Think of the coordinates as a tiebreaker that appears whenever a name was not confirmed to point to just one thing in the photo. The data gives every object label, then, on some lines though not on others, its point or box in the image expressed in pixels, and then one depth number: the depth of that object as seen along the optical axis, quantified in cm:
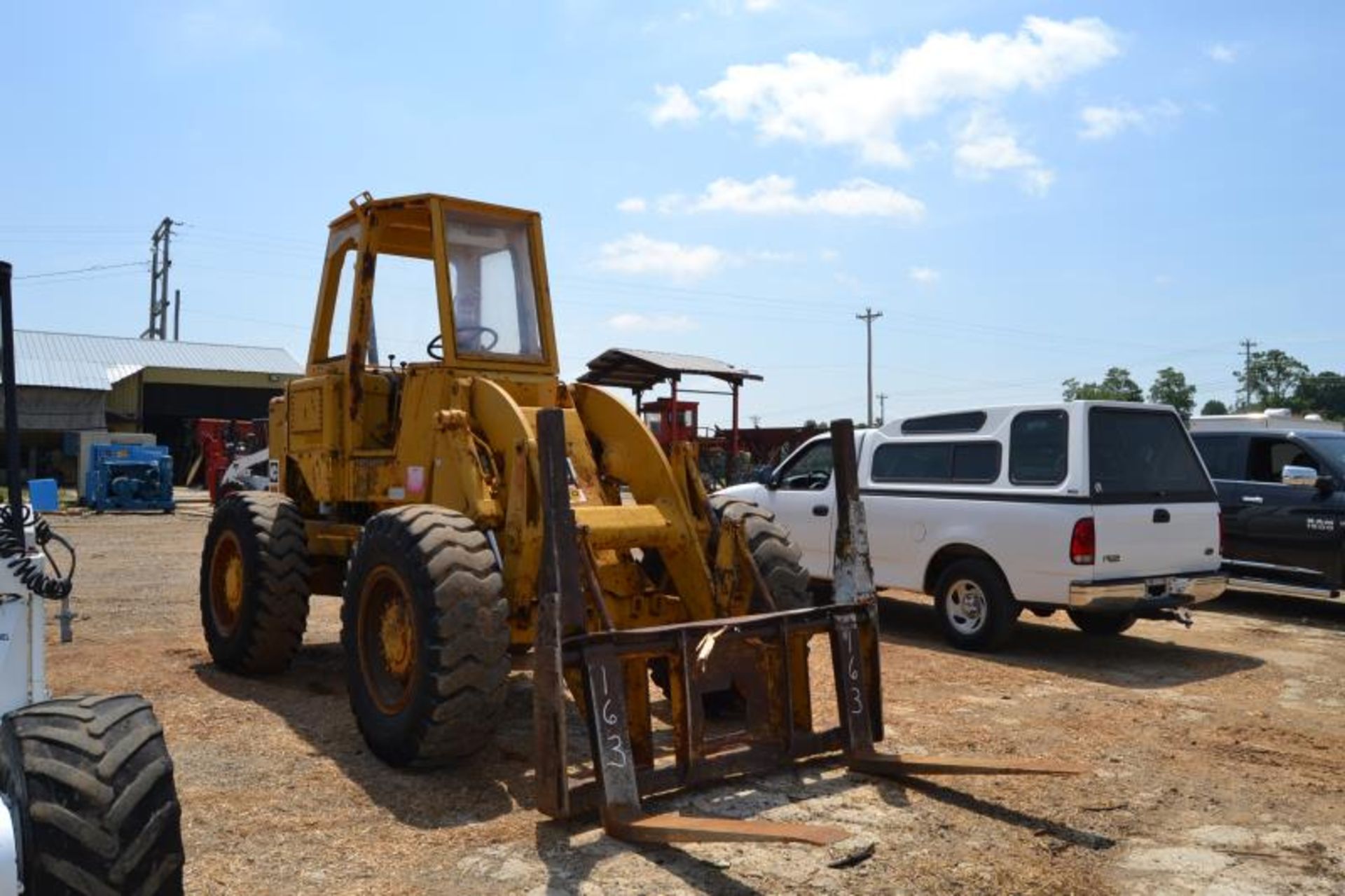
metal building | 3678
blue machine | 2525
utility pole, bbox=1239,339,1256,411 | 7019
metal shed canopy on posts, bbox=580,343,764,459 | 2216
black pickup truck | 1034
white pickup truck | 809
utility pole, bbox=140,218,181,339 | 4800
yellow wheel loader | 472
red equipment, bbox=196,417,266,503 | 2600
